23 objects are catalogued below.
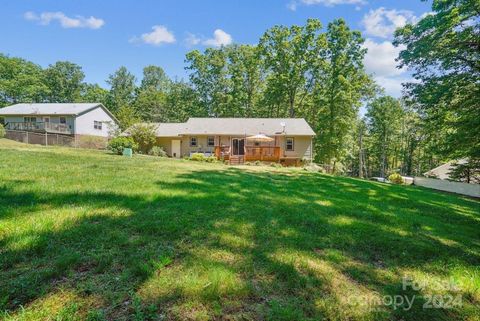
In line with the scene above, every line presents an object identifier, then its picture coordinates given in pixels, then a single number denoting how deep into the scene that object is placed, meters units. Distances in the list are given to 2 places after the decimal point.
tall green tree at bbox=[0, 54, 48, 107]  41.91
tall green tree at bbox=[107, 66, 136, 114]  48.73
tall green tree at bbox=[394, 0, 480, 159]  11.17
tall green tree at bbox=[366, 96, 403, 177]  38.00
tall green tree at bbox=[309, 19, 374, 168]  27.09
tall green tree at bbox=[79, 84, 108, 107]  49.31
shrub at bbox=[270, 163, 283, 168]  18.67
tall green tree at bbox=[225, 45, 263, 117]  34.97
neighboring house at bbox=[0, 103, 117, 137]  28.66
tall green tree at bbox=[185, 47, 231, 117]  36.28
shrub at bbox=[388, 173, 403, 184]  21.23
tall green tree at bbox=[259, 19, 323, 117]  29.67
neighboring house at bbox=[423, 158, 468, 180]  23.34
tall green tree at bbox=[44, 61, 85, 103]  49.69
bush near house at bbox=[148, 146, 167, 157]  23.08
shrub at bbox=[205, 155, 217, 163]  19.15
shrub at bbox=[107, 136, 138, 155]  18.80
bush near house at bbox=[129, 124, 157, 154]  23.40
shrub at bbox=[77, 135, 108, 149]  26.19
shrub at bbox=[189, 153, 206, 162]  19.00
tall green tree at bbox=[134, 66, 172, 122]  45.50
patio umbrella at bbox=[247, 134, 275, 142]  20.31
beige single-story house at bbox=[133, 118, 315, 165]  22.42
